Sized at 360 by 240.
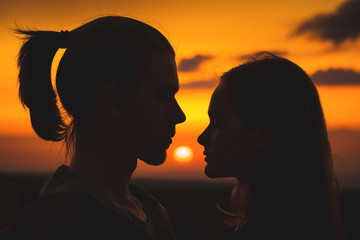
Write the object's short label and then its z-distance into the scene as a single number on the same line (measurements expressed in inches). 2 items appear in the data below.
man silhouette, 86.2
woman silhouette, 104.6
